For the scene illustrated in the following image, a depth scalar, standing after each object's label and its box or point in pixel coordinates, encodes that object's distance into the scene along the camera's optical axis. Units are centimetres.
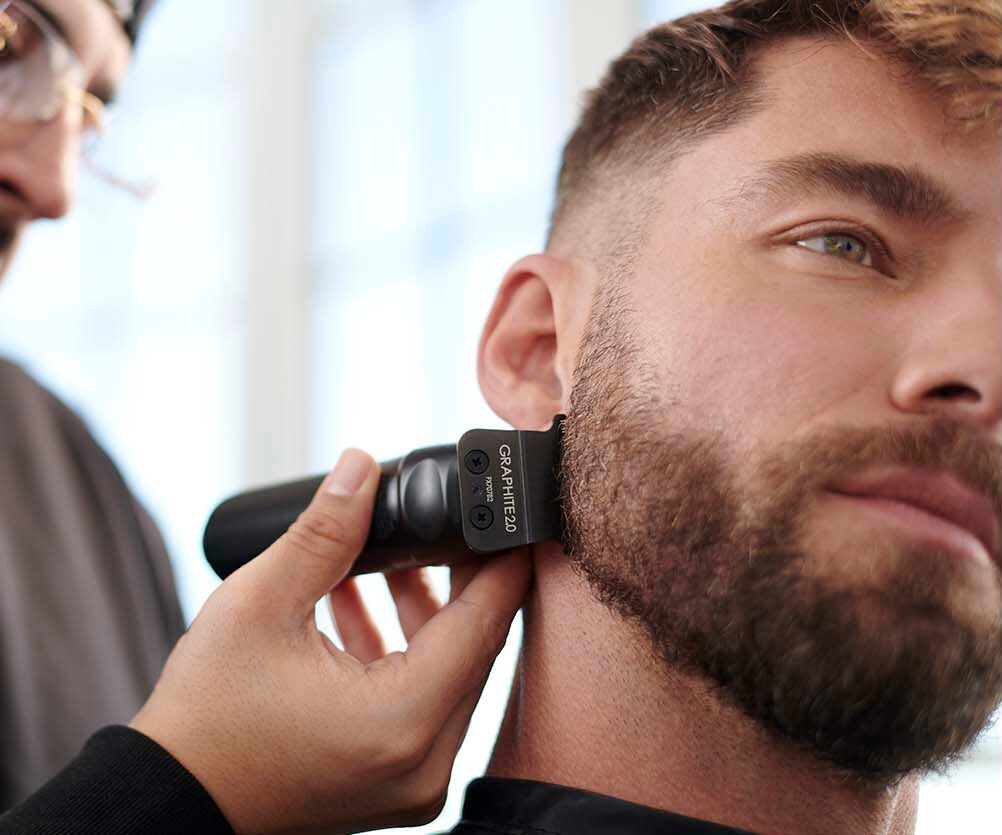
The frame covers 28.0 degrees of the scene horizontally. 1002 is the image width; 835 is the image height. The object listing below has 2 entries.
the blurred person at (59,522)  70
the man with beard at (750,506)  53
